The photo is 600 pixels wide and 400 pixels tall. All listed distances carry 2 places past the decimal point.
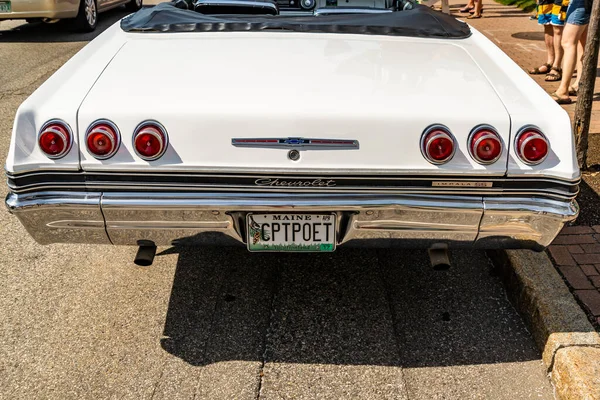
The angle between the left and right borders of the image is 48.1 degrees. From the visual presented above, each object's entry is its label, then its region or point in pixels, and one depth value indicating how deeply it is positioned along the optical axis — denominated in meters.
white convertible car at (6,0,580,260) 2.89
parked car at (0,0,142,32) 10.20
